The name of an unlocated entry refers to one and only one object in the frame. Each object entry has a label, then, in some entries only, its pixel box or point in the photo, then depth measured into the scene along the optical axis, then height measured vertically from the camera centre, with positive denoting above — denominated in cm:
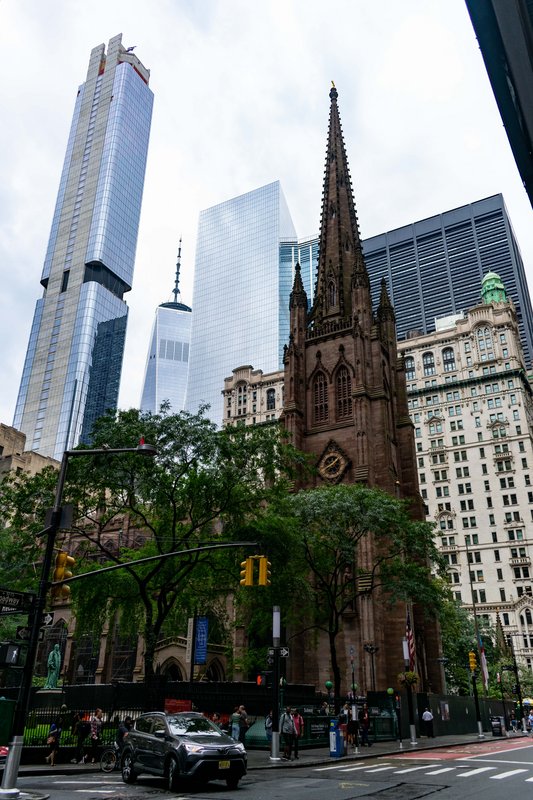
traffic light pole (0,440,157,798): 1322 +106
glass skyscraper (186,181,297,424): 16462 +10268
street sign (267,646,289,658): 2260 +163
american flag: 3105 +280
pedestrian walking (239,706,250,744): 2473 -74
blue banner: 3606 +312
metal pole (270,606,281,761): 2180 -23
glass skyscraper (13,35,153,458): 15662 +10709
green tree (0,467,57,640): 2789 +793
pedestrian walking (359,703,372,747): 2888 -99
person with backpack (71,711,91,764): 2150 -100
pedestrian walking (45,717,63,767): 2039 -114
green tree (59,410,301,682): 2830 +881
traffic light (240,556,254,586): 1870 +346
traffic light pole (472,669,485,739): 3719 -142
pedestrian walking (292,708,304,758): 2491 -64
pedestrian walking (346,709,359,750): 2629 -104
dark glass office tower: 17175 +11387
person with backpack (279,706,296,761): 2216 -93
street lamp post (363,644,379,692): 3875 +296
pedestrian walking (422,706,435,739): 3474 -115
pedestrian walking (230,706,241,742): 2448 -80
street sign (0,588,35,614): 1423 +211
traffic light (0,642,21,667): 1354 +93
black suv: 1446 -104
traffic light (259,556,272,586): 1863 +357
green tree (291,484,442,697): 3584 +879
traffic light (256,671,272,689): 2253 +76
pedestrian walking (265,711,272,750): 2470 -86
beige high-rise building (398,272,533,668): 8969 +3553
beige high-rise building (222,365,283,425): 11606 +5221
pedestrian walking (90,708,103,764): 2152 -107
